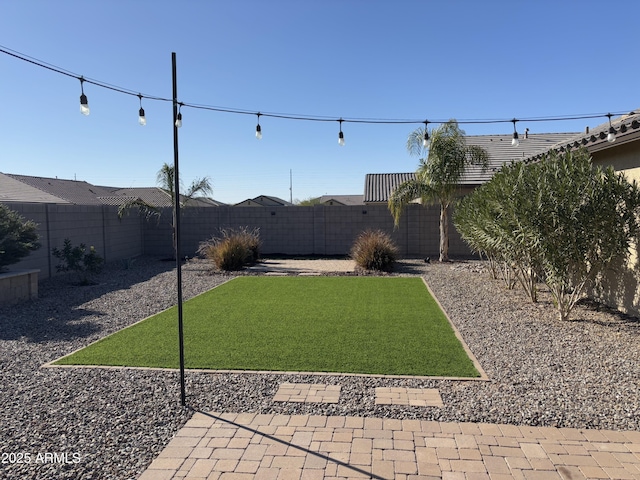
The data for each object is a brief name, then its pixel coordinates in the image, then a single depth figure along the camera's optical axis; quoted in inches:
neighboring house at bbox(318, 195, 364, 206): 2153.7
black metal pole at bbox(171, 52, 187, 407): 150.1
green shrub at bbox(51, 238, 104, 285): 428.5
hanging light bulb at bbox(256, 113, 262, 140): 305.3
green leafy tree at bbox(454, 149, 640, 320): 248.4
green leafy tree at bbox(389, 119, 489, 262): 546.9
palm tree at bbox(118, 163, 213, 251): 614.9
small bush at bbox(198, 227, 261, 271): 528.1
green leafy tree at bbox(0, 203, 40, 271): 348.2
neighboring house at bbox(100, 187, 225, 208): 1277.8
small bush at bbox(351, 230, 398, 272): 508.7
